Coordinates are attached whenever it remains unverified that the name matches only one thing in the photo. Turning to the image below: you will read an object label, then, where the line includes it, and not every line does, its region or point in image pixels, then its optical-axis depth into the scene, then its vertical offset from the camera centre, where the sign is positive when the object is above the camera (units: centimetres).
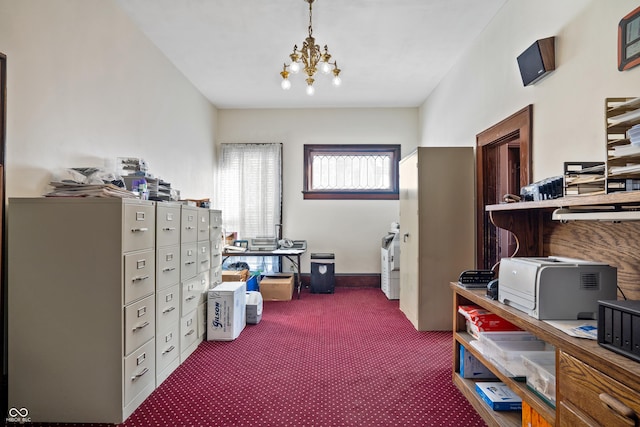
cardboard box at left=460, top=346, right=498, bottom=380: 223 -100
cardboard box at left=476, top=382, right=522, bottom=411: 183 -100
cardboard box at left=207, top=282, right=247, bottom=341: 317 -92
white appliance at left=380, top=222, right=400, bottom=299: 468 -70
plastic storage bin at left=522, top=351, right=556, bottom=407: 145 -71
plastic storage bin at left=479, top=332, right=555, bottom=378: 171 -70
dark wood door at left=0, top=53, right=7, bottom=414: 188 -8
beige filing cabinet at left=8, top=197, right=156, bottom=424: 188 -53
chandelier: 272 +126
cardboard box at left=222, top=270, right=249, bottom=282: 431 -78
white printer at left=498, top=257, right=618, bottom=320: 147 -32
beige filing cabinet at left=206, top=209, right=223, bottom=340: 315 -47
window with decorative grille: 556 +72
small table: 476 -54
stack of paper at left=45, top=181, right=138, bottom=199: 195 +14
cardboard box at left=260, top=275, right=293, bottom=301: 469 -105
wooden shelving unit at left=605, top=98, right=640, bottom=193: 113 +21
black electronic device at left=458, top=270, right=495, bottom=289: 221 -41
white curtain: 547 +41
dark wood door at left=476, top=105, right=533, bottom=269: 310 +30
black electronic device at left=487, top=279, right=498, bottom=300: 186 -41
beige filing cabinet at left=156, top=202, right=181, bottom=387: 234 -54
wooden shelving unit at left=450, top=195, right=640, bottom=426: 103 -44
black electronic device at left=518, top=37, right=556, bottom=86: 220 +103
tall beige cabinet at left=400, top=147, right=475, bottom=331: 341 -12
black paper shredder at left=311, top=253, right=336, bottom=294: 509 -92
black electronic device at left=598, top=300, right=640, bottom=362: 99 -34
